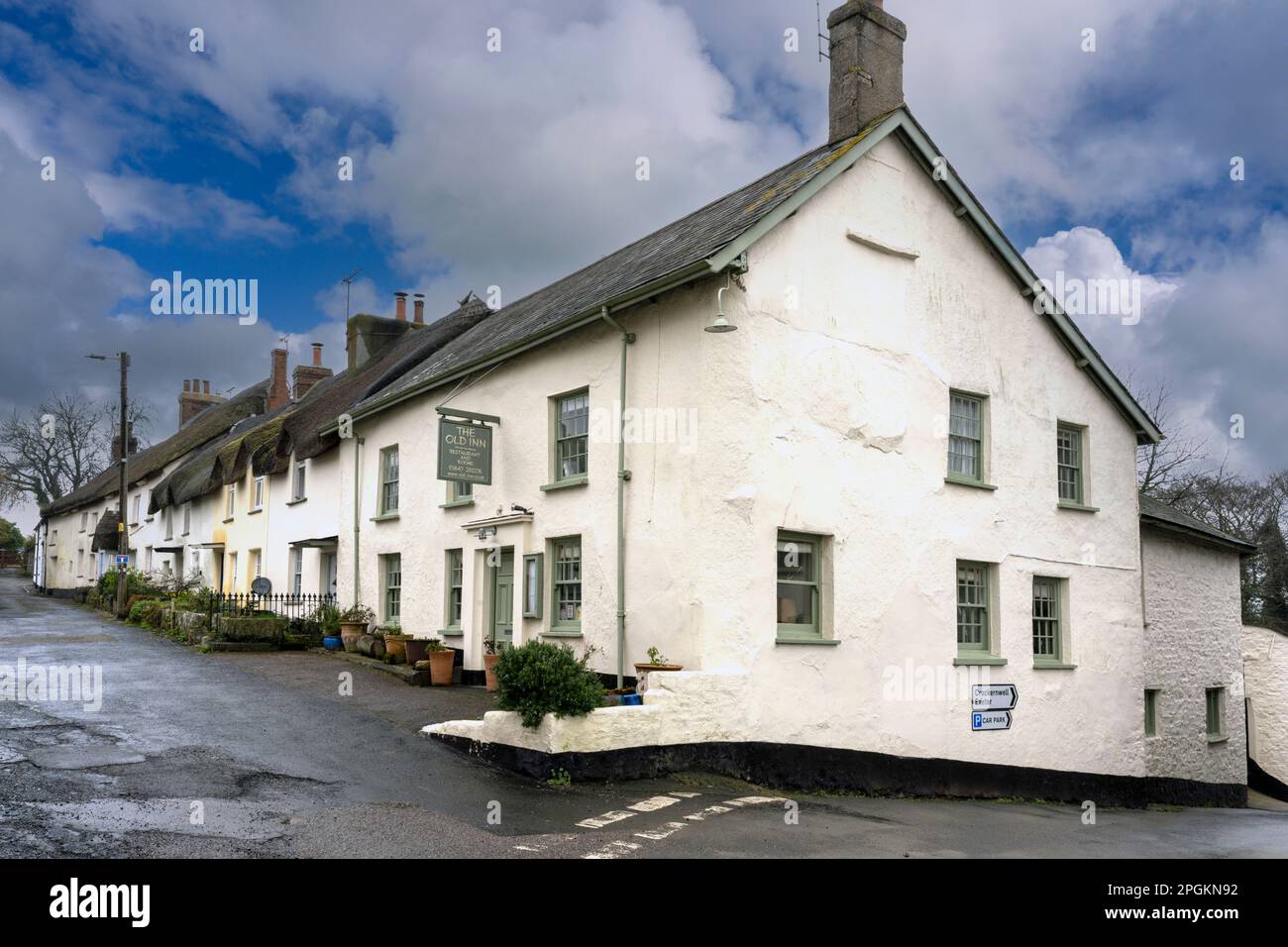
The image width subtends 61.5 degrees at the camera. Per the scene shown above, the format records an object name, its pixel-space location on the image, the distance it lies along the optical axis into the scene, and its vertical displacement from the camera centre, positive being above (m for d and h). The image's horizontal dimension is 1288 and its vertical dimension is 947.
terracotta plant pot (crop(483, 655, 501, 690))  17.53 -1.94
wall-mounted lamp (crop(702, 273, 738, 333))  12.91 +2.65
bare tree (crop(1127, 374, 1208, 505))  36.53 +2.33
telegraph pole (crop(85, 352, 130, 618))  32.53 +0.15
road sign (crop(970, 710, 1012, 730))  16.17 -2.60
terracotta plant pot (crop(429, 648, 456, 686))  18.48 -2.02
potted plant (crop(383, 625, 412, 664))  20.30 -1.82
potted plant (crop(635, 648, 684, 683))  13.16 -1.43
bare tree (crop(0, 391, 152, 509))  67.38 +5.63
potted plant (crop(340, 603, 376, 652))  22.12 -1.57
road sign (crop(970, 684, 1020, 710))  16.23 -2.27
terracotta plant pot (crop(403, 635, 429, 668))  19.69 -1.86
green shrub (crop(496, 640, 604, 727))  11.83 -1.49
